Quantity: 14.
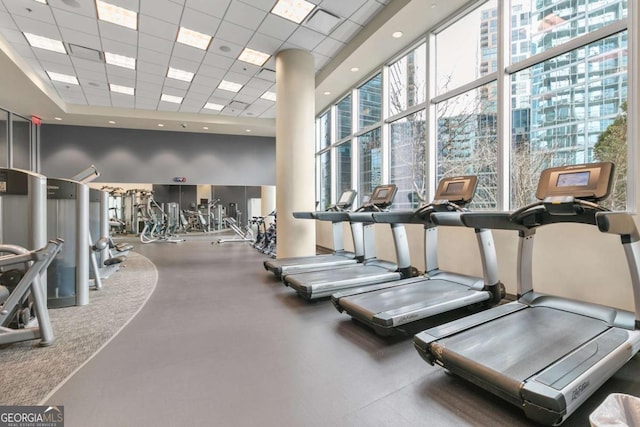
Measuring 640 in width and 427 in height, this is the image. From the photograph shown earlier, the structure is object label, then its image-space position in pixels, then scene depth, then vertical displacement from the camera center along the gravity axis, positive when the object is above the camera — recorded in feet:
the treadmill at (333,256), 14.55 -2.48
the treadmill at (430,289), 8.30 -2.59
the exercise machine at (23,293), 6.86 -1.95
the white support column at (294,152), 18.84 +3.58
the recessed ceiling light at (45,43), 17.89 +9.98
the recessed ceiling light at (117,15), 15.27 +10.03
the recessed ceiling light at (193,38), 17.53 +10.10
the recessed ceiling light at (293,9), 15.03 +10.09
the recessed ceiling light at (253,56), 19.73 +10.16
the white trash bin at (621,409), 3.73 -2.44
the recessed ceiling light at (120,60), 20.15 +10.07
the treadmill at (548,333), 4.88 -2.62
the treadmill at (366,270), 11.47 -2.60
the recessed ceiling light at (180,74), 22.46 +10.11
